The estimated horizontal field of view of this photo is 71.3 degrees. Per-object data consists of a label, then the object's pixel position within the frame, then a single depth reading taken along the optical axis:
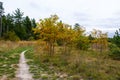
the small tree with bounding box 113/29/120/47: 13.54
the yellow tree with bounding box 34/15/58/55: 8.37
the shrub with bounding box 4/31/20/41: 17.32
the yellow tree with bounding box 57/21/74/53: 9.04
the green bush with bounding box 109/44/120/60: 12.57
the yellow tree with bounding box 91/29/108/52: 14.45
